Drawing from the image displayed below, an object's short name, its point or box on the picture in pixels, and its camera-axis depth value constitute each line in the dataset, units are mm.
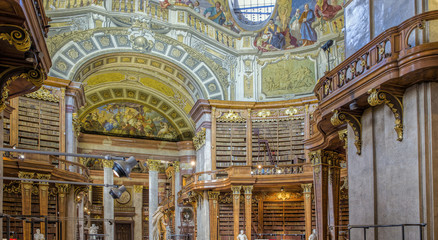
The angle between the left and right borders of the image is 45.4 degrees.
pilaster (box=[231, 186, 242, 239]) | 18547
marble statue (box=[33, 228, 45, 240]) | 14228
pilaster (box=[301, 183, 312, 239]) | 17938
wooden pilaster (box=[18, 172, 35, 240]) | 14078
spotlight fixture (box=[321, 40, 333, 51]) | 9623
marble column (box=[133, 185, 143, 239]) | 29475
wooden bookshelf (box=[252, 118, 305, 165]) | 20312
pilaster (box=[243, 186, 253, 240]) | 18156
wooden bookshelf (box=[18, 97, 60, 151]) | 16859
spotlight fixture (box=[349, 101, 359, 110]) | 7885
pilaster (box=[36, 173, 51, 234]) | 14578
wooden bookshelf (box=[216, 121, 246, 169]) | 20797
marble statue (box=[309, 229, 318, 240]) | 14531
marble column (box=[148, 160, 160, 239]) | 25219
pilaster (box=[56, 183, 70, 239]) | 15602
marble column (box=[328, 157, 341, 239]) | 11070
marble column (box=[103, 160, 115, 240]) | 22328
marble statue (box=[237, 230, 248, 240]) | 17500
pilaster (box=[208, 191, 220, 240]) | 19266
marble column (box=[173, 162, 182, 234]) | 24688
